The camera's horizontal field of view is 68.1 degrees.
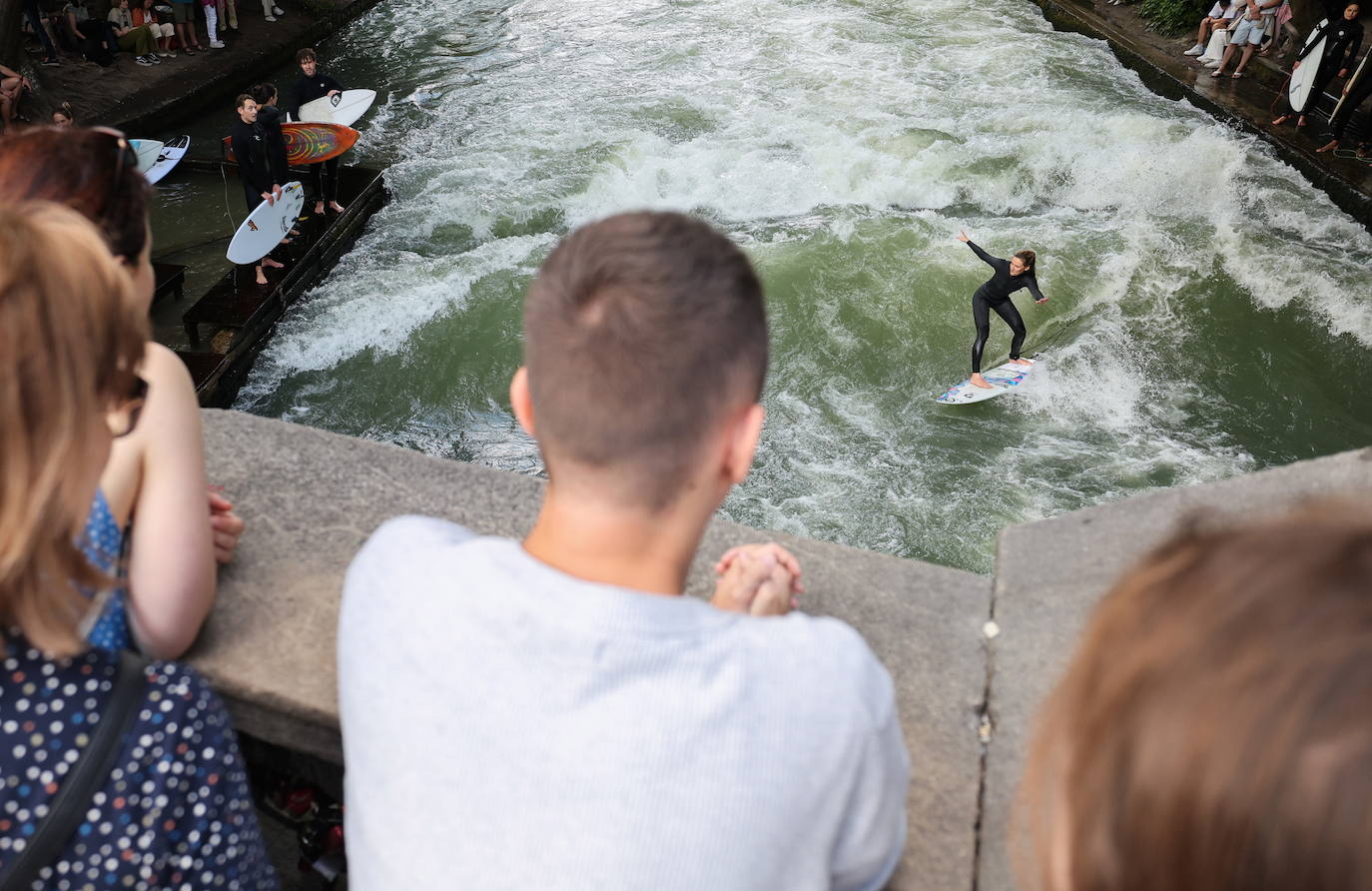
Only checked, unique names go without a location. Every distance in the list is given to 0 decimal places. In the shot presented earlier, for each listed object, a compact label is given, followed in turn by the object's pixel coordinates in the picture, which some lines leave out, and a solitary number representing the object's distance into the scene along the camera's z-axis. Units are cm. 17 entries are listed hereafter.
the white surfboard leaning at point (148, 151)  1024
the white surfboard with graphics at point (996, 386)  773
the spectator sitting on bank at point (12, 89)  1012
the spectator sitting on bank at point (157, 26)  1363
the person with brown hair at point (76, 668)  104
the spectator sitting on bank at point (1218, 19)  1377
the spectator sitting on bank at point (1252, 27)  1314
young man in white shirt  94
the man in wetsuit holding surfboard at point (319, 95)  990
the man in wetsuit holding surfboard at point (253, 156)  837
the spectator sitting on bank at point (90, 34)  1267
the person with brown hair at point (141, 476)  141
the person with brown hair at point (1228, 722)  54
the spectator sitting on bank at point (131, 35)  1336
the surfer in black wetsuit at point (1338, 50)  1130
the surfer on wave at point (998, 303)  777
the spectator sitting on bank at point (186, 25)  1405
